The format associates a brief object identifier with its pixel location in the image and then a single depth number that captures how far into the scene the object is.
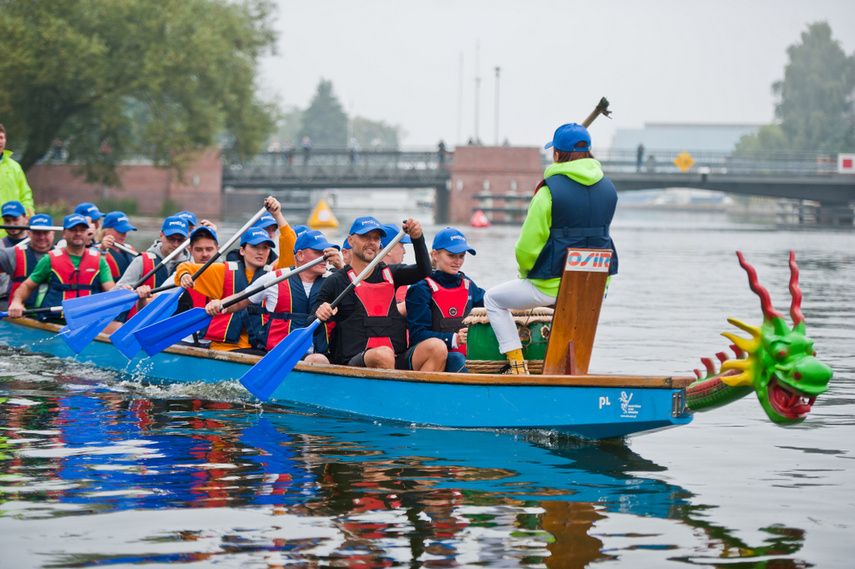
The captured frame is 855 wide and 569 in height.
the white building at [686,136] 159.75
